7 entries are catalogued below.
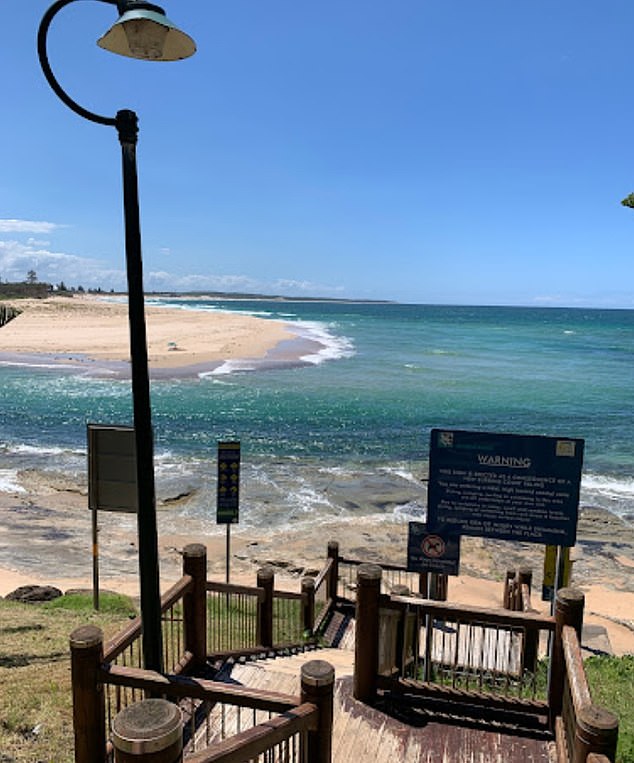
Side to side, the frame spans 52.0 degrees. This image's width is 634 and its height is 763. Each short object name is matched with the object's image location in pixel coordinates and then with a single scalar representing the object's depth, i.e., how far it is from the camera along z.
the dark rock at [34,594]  12.14
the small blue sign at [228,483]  13.43
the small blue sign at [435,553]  8.98
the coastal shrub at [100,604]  11.16
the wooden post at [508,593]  11.76
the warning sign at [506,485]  7.24
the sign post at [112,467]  9.78
